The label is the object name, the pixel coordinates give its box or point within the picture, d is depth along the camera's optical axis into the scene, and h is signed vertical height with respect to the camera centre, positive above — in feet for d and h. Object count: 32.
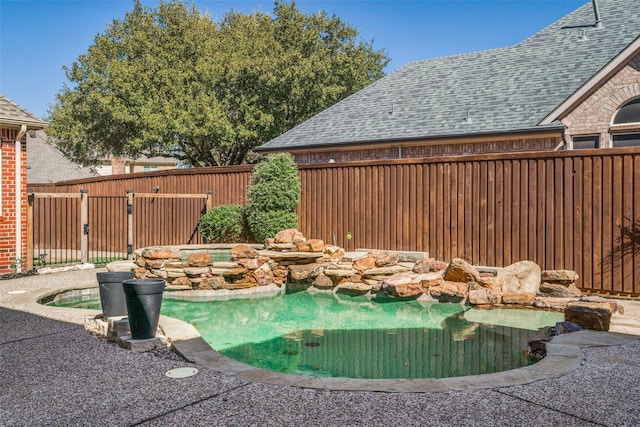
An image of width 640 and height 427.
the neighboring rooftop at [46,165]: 107.04 +9.56
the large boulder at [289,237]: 33.78 -1.89
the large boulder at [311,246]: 32.83 -2.41
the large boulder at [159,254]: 31.83 -2.76
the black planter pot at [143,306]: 16.33 -3.07
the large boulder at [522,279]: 27.07 -3.79
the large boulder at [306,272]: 32.55 -4.01
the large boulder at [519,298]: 25.77 -4.55
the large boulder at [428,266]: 30.53 -3.46
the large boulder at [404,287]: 28.66 -4.40
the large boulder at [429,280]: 28.84 -4.04
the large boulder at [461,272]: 28.30 -3.57
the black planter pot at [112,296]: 19.39 -3.23
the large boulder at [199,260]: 31.65 -3.12
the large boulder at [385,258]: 31.27 -3.09
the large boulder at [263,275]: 32.81 -4.20
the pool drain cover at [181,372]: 13.30 -4.24
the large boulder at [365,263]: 31.22 -3.35
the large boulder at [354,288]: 30.78 -4.81
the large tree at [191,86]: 75.51 +18.63
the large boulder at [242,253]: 32.40 -2.77
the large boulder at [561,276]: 26.78 -3.63
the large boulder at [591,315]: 18.75 -4.00
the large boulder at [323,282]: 32.12 -4.59
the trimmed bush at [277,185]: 39.27 +1.73
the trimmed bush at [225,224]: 42.93 -1.30
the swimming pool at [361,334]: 17.13 -5.25
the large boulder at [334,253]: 32.37 -2.83
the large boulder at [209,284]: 31.71 -4.58
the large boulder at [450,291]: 27.55 -4.51
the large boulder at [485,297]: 26.37 -4.58
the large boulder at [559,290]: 26.25 -4.28
